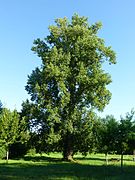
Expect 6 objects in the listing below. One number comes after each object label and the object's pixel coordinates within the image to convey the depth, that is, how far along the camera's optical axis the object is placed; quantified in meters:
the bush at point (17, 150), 21.18
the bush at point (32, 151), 20.06
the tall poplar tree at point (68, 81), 18.86
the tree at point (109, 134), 16.20
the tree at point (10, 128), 18.64
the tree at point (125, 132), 15.88
